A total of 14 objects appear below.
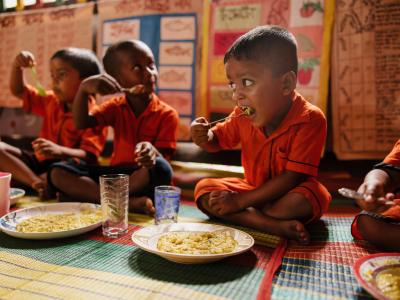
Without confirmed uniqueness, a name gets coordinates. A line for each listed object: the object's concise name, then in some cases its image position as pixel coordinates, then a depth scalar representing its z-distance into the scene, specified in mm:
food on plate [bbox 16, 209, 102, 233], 1010
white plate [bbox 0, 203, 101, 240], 955
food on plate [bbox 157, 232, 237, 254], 829
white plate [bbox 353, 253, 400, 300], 610
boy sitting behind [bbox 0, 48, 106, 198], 1631
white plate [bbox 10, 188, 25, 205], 1359
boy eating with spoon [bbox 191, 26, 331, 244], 1097
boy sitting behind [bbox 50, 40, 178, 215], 1395
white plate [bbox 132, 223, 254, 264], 778
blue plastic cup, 1145
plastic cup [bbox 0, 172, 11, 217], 1097
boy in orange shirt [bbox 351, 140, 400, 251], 904
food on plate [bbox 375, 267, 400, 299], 629
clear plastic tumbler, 1019
